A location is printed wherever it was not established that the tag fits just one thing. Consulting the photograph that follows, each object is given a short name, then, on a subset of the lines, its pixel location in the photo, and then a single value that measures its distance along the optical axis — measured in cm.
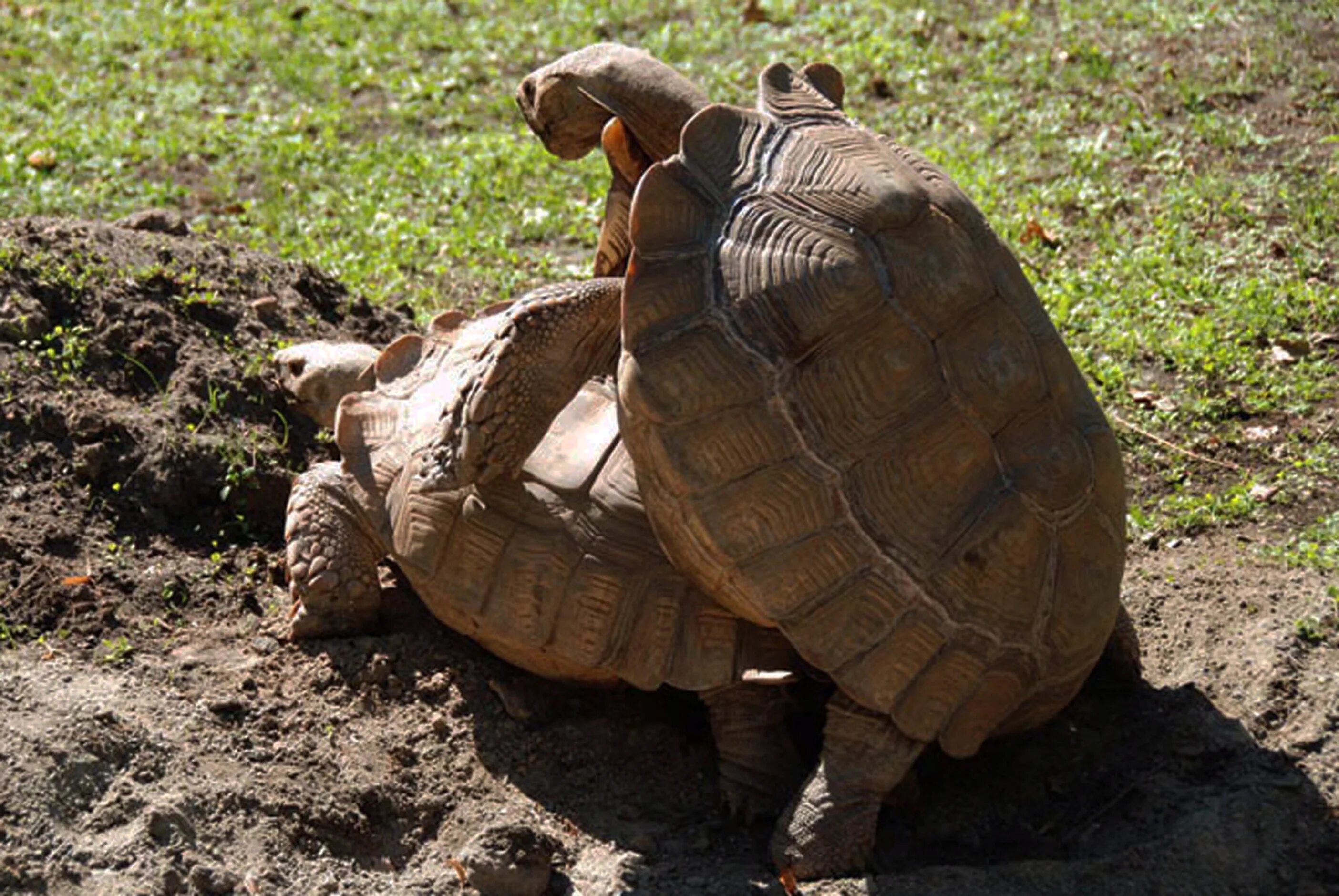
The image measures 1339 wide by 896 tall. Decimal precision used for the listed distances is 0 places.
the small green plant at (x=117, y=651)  992
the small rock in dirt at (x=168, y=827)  837
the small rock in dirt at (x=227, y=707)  960
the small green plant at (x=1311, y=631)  1000
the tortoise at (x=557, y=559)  951
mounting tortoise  870
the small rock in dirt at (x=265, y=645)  1049
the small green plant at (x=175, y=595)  1077
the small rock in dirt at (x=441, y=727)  991
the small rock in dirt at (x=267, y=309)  1325
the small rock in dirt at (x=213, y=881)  820
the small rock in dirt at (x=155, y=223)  1450
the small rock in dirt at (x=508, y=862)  850
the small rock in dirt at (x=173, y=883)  806
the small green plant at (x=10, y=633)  985
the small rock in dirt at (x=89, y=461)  1134
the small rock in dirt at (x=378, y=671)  1026
